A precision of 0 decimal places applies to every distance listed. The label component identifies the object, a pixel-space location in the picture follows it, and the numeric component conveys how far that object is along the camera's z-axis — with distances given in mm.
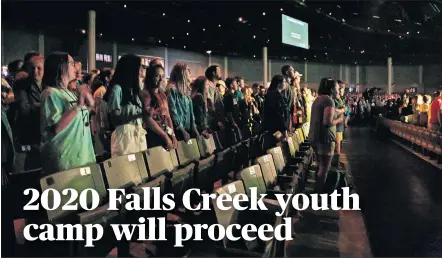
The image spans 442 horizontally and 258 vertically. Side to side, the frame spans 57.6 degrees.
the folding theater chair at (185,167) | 3115
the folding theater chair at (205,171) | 3611
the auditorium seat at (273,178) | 3197
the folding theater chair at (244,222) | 2281
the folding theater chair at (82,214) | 2098
